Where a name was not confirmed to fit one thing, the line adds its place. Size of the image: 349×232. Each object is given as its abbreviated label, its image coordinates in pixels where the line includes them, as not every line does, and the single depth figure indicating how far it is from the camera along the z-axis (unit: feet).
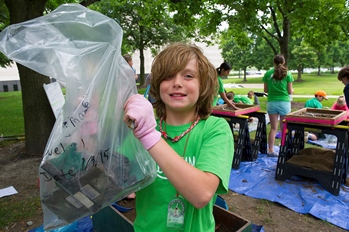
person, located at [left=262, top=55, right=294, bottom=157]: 15.12
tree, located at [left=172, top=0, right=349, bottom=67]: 18.73
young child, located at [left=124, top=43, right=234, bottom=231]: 3.02
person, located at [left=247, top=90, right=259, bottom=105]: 26.53
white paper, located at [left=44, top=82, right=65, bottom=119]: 14.08
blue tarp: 10.04
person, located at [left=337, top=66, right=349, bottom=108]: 12.65
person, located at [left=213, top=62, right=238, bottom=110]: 16.03
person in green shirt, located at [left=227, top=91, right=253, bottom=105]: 21.30
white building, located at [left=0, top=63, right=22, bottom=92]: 82.99
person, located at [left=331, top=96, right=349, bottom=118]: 18.35
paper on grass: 11.50
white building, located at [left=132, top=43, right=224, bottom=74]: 110.93
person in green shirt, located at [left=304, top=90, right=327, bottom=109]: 18.57
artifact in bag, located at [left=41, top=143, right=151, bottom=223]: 3.12
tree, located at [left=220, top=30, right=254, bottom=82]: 106.31
